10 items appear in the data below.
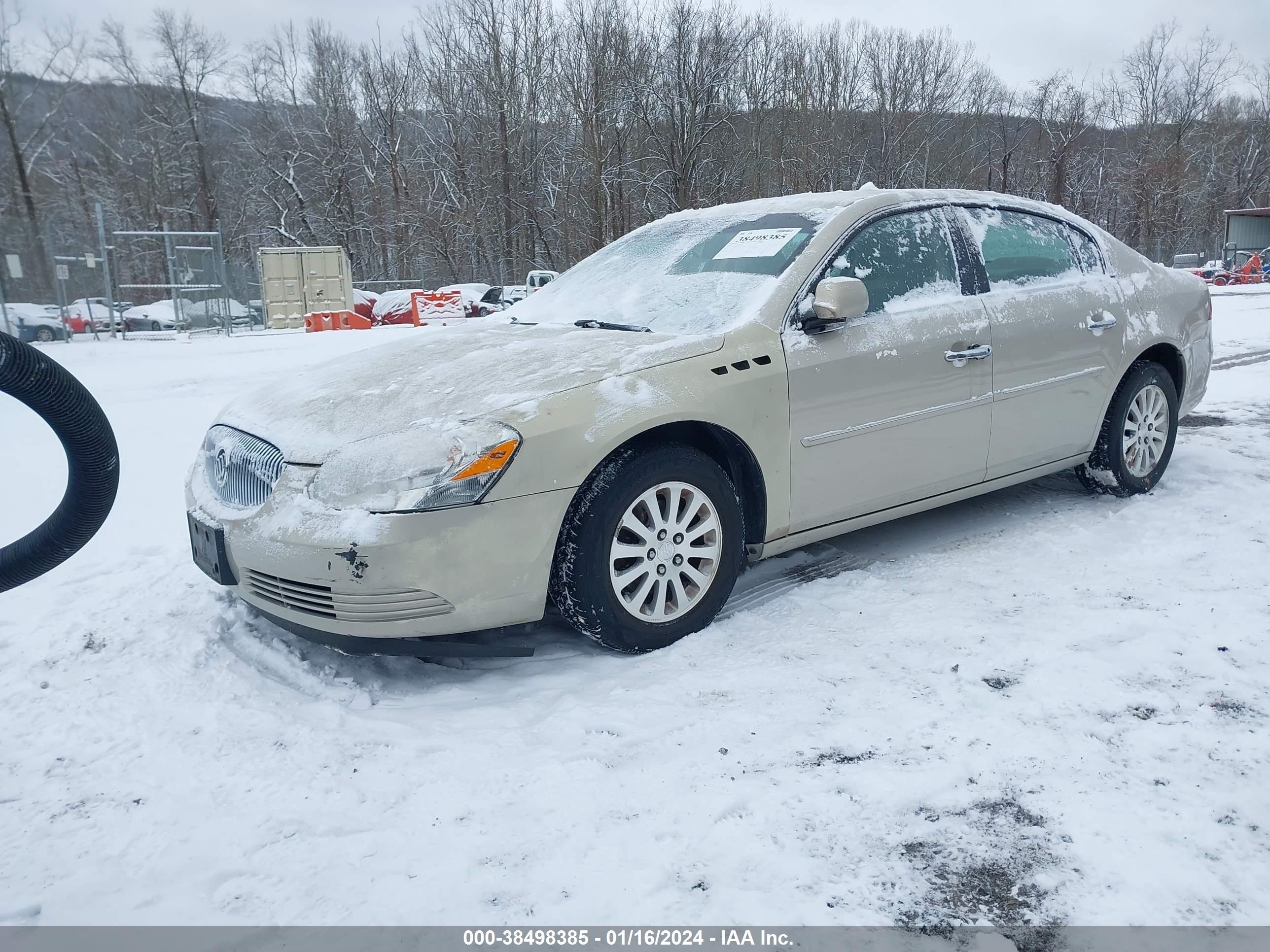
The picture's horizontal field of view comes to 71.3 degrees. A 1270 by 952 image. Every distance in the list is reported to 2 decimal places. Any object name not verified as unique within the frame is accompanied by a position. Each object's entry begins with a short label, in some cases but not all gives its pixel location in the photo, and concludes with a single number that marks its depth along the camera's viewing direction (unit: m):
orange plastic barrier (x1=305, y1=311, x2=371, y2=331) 20.67
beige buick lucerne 2.68
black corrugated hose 2.11
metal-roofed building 40.47
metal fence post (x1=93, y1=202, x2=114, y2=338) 17.02
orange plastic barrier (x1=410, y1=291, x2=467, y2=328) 23.16
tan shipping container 23.14
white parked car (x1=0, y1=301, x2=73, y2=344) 15.55
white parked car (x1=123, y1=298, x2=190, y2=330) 23.48
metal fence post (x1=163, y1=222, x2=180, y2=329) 18.17
